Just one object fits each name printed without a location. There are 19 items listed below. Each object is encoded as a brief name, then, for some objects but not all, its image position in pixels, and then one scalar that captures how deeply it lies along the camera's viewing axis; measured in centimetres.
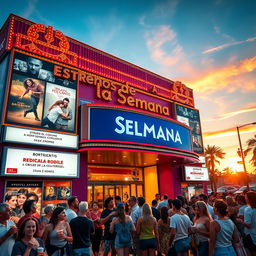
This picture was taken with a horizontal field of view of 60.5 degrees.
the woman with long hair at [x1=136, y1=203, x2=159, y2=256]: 561
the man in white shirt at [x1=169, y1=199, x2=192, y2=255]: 529
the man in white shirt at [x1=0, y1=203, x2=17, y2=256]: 358
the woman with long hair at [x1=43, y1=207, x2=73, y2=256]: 450
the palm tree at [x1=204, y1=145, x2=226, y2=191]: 4742
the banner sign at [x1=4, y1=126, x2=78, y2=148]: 1010
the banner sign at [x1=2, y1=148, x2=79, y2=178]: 970
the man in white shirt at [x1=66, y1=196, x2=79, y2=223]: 611
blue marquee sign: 1177
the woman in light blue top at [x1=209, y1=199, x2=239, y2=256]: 418
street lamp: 2319
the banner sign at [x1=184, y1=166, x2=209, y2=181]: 1862
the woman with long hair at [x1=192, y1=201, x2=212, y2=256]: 488
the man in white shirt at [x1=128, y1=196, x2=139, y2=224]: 736
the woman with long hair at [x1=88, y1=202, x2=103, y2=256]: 801
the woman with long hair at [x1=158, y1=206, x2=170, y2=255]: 591
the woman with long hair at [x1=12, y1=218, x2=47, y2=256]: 318
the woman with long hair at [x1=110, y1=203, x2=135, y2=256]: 565
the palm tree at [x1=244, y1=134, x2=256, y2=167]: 3556
